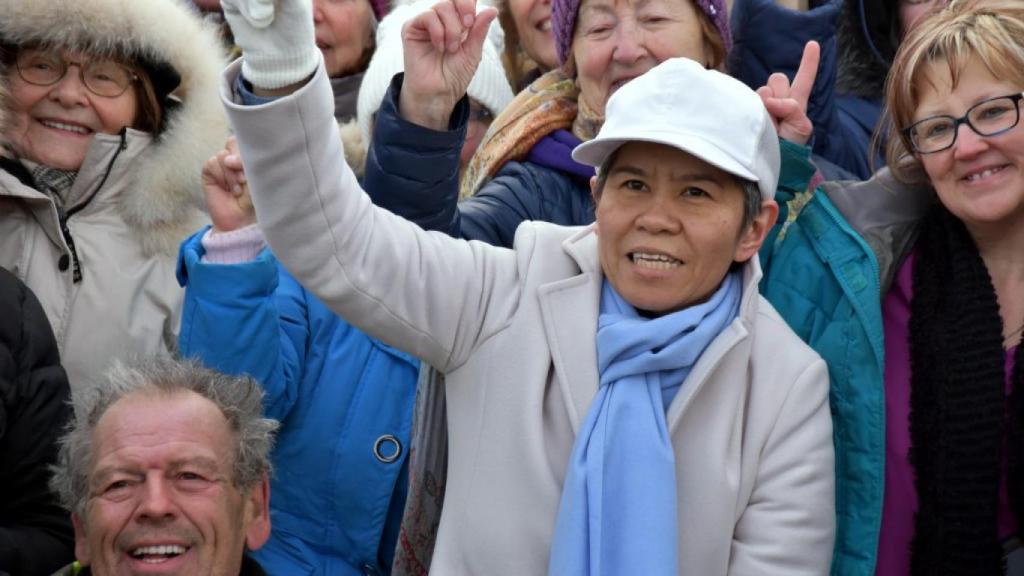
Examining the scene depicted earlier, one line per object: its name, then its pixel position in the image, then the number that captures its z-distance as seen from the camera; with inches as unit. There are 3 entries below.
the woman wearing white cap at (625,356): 225.3
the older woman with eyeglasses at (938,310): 253.1
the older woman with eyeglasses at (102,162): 311.0
